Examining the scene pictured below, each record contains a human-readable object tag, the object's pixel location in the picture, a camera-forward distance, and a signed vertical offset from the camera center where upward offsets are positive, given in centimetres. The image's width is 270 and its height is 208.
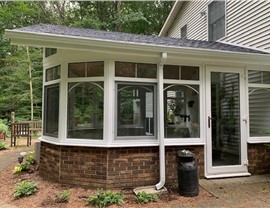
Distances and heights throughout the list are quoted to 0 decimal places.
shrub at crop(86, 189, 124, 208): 365 -139
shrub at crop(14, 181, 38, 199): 410 -139
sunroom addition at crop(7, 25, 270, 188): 433 -6
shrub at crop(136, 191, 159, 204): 378 -141
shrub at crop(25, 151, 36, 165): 598 -127
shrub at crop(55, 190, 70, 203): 380 -140
